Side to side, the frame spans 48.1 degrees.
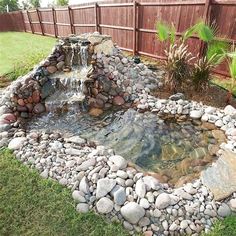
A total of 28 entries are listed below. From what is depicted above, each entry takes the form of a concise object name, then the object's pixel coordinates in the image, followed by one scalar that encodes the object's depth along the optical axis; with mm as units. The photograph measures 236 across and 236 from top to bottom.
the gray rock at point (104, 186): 3037
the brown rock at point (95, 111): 5438
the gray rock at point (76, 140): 4168
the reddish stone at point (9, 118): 4744
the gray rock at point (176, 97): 5500
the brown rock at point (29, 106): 5544
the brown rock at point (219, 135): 4398
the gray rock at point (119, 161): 3448
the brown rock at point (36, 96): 5672
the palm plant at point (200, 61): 5219
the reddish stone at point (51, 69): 6184
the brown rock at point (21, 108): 5378
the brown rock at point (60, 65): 6359
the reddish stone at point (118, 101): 5750
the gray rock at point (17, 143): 3935
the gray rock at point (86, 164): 3383
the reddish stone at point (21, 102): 5427
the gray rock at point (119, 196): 2967
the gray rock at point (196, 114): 5025
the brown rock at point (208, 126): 4736
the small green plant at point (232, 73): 4660
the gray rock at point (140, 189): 3038
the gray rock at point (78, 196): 3031
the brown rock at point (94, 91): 5805
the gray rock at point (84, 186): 3107
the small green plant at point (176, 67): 5465
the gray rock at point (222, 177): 3088
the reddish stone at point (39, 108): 5602
